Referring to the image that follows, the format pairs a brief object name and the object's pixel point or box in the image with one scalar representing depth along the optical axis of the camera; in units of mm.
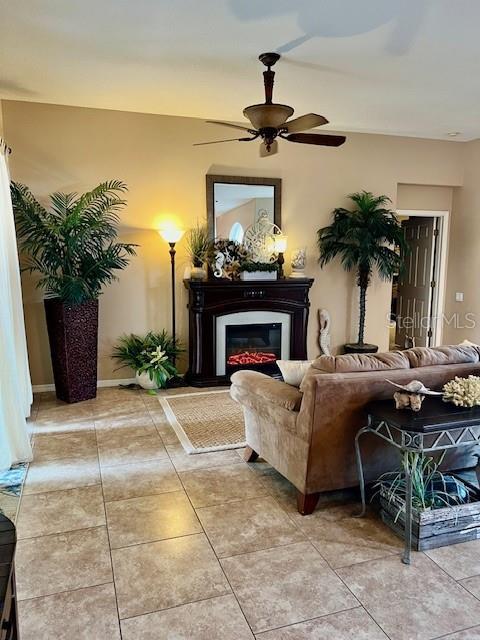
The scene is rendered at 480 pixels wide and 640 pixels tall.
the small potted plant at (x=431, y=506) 2500
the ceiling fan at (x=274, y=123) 3416
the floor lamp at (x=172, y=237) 5250
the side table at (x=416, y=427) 2352
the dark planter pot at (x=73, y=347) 4750
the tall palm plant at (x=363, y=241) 5875
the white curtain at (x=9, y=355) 3367
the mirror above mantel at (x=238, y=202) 5652
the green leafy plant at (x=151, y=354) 5227
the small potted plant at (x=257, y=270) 5570
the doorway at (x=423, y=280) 6953
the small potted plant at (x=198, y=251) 5465
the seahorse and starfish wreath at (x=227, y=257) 5527
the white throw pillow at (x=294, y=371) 3070
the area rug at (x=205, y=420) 3857
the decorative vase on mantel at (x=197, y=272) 5453
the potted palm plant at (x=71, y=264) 4629
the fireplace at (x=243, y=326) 5465
